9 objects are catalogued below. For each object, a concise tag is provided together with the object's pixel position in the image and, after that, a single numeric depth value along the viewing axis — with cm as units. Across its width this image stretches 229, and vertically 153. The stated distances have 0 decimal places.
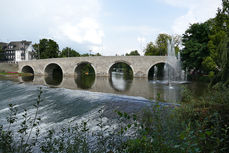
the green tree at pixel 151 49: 4454
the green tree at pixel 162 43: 4291
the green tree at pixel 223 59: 645
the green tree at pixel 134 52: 6819
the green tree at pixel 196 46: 2275
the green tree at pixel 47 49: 5096
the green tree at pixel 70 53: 5941
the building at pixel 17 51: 6041
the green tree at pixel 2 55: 6053
